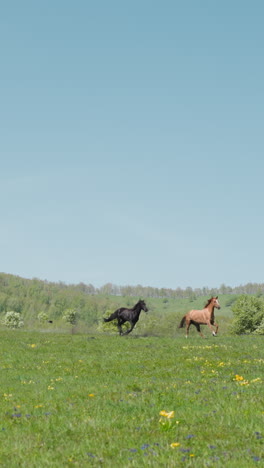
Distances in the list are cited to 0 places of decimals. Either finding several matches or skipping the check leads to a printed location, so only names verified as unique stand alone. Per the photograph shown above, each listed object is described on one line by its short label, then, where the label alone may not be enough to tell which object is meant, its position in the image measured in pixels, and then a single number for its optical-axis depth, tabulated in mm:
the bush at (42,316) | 194425
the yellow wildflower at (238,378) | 17203
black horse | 43625
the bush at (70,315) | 180125
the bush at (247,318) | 103062
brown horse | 39781
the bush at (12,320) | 167538
